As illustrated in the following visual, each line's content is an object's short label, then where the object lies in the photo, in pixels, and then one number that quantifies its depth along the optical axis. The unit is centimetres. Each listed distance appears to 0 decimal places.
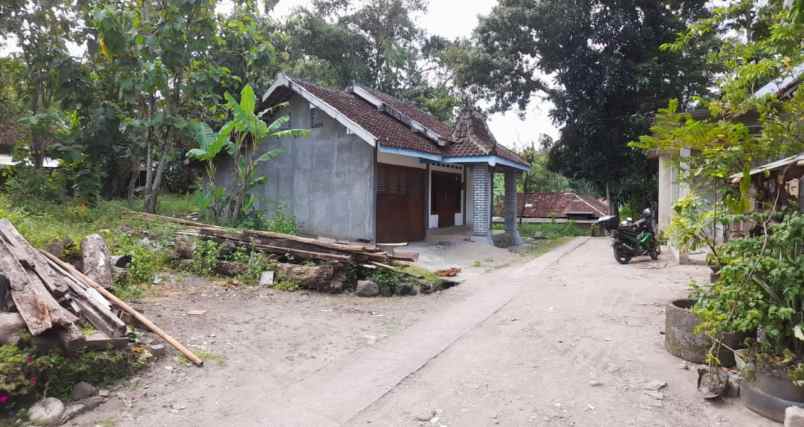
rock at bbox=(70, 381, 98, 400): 391
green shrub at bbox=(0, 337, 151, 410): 360
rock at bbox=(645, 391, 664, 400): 407
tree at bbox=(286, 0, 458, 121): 2498
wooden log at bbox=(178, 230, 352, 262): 820
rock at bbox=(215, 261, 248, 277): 845
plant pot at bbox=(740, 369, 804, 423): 358
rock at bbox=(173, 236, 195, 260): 888
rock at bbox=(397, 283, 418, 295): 832
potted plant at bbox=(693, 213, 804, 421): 361
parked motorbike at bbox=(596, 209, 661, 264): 1135
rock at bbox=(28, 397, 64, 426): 354
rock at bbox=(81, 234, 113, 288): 612
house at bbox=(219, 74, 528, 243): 1279
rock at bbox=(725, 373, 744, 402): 406
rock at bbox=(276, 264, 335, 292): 808
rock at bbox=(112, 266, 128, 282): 676
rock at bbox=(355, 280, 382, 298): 811
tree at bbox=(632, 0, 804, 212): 426
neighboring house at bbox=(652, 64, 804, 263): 420
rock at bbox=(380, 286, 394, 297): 826
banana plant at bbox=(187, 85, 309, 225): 1113
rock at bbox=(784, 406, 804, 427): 334
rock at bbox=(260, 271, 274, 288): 819
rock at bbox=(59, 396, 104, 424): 365
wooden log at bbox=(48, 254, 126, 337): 450
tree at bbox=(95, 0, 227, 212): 1159
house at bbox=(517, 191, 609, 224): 3152
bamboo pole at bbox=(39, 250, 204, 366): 477
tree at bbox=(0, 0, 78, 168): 1186
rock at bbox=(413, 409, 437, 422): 377
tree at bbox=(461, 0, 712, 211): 1964
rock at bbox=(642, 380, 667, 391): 423
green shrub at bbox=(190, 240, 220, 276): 853
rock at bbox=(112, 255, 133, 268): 732
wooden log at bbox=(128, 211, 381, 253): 827
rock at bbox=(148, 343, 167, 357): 475
